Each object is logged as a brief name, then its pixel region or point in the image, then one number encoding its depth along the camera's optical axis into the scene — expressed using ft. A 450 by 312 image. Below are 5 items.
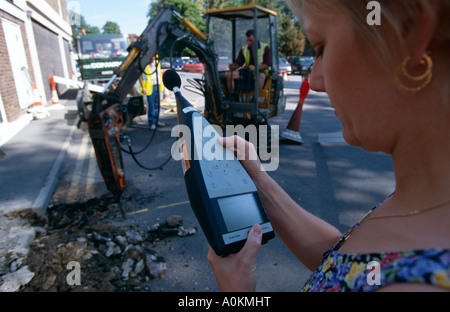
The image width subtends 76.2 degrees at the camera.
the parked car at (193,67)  86.60
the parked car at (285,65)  76.83
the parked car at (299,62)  85.20
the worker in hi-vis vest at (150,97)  27.12
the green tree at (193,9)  132.67
